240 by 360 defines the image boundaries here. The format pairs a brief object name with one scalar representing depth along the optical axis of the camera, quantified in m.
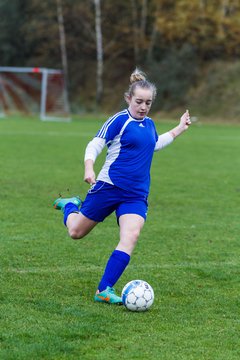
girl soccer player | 6.54
